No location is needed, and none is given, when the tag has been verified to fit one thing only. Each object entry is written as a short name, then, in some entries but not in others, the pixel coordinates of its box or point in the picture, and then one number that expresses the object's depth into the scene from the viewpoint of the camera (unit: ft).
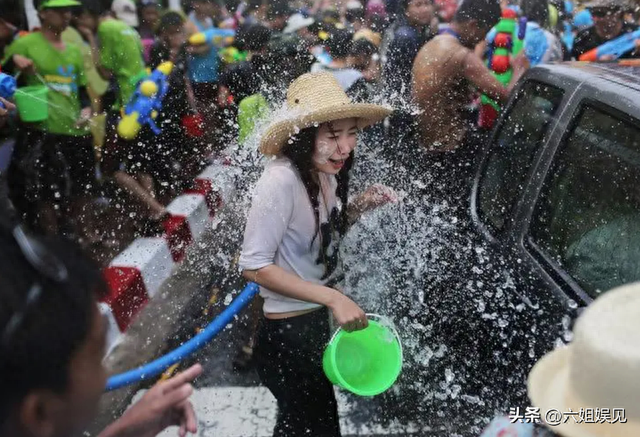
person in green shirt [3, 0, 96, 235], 15.72
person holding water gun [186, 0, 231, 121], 20.59
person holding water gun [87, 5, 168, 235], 17.15
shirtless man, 13.85
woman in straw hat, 7.23
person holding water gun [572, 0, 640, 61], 20.34
